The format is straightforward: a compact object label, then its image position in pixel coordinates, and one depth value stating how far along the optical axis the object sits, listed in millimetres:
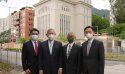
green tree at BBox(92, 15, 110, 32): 41559
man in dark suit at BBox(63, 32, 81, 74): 2692
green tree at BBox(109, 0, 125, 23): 27246
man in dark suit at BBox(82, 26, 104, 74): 2556
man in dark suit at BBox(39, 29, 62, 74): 2761
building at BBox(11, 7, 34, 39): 44344
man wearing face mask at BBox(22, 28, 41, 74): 2844
